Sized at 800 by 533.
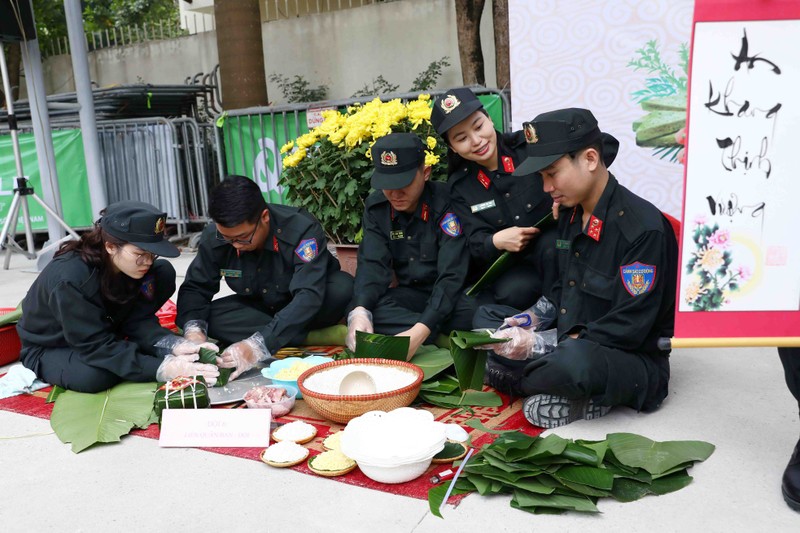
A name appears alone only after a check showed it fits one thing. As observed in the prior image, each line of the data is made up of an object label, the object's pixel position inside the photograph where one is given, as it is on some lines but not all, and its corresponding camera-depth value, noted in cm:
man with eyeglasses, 345
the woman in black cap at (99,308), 313
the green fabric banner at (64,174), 823
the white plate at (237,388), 311
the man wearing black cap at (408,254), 349
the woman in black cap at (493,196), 347
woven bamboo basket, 269
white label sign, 274
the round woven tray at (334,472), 242
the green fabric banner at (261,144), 686
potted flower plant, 452
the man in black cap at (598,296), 263
